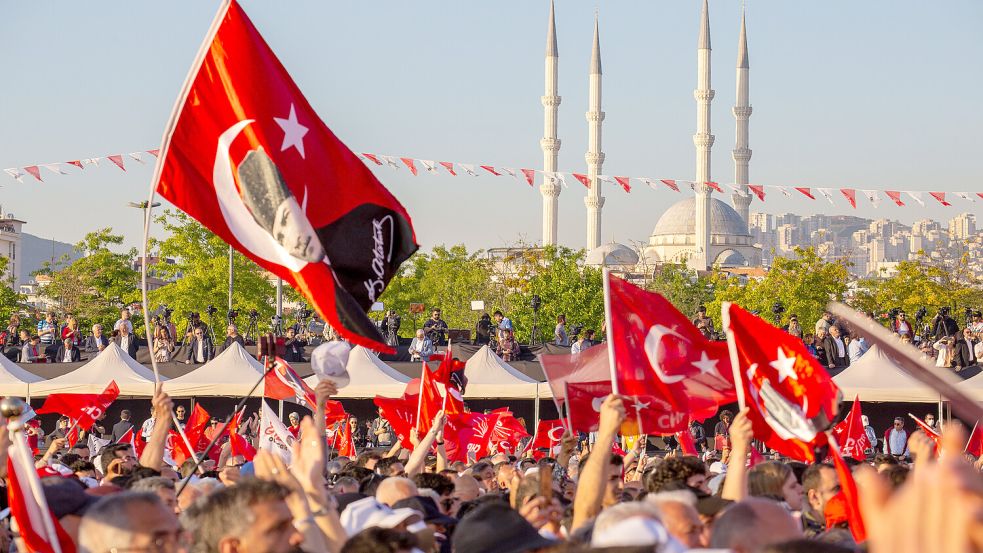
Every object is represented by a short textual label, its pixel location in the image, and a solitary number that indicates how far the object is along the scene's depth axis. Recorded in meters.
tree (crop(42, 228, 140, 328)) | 60.25
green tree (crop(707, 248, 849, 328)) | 64.38
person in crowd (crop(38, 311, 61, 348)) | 31.95
